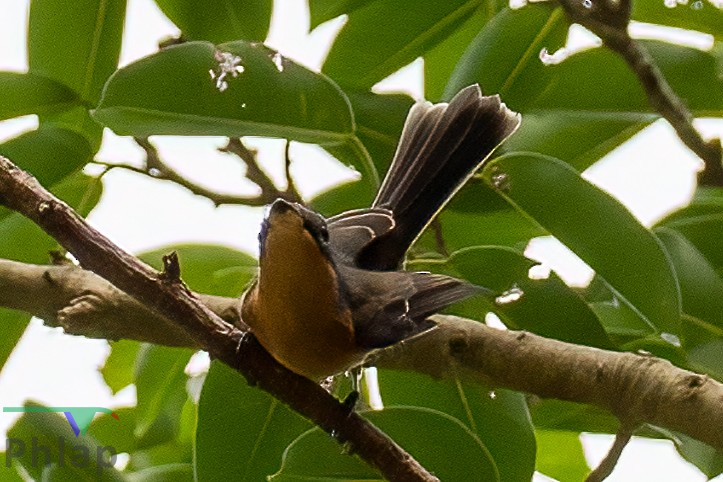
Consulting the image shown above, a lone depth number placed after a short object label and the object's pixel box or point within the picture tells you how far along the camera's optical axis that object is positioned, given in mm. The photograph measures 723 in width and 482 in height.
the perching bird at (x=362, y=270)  4700
